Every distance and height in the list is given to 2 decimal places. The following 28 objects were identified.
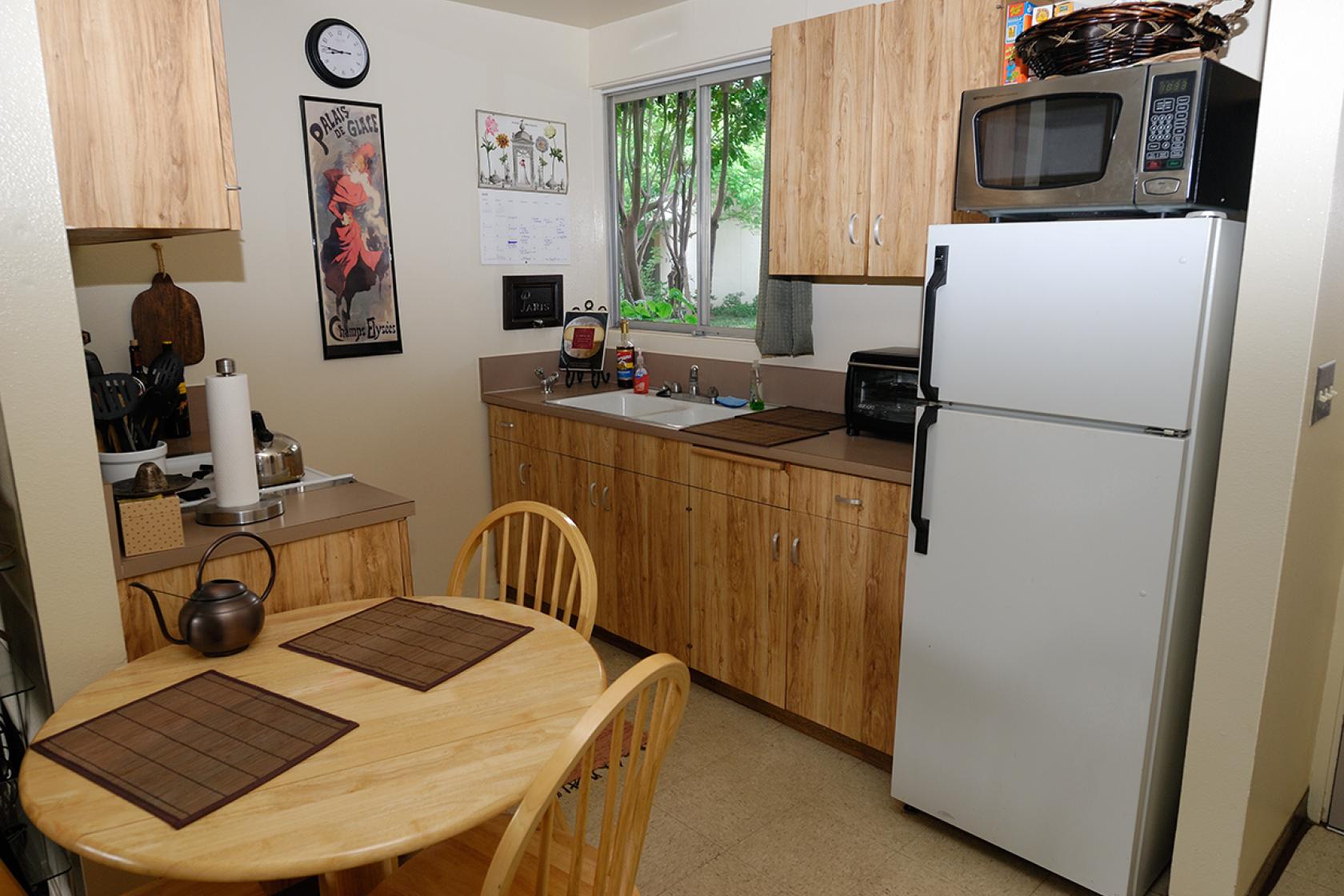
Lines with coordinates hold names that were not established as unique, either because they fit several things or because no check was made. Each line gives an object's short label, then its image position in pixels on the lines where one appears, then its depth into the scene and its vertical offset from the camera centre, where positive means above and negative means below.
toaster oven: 2.74 -0.37
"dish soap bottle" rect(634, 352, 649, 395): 3.83 -0.45
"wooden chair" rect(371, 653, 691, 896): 1.06 -0.72
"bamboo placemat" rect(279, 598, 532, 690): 1.60 -0.69
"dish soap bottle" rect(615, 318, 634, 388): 3.92 -0.40
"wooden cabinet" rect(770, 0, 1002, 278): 2.43 +0.42
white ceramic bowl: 2.10 -0.44
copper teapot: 1.60 -0.60
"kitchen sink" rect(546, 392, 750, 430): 3.54 -0.54
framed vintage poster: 3.19 +0.18
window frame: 3.54 +0.46
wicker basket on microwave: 1.89 +0.50
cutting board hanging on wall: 2.82 -0.14
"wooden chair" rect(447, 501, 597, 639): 1.93 -0.64
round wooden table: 1.12 -0.70
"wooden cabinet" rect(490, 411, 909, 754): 2.56 -0.93
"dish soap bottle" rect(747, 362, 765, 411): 3.39 -0.46
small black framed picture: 3.81 -0.12
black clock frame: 3.11 +0.74
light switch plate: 1.87 -0.25
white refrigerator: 1.84 -0.56
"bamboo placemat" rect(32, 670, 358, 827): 1.24 -0.69
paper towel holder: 2.02 -0.53
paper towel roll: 1.96 -0.36
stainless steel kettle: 2.28 -0.46
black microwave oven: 1.80 +0.27
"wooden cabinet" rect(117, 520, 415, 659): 1.84 -0.67
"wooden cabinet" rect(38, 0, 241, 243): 1.64 +0.30
